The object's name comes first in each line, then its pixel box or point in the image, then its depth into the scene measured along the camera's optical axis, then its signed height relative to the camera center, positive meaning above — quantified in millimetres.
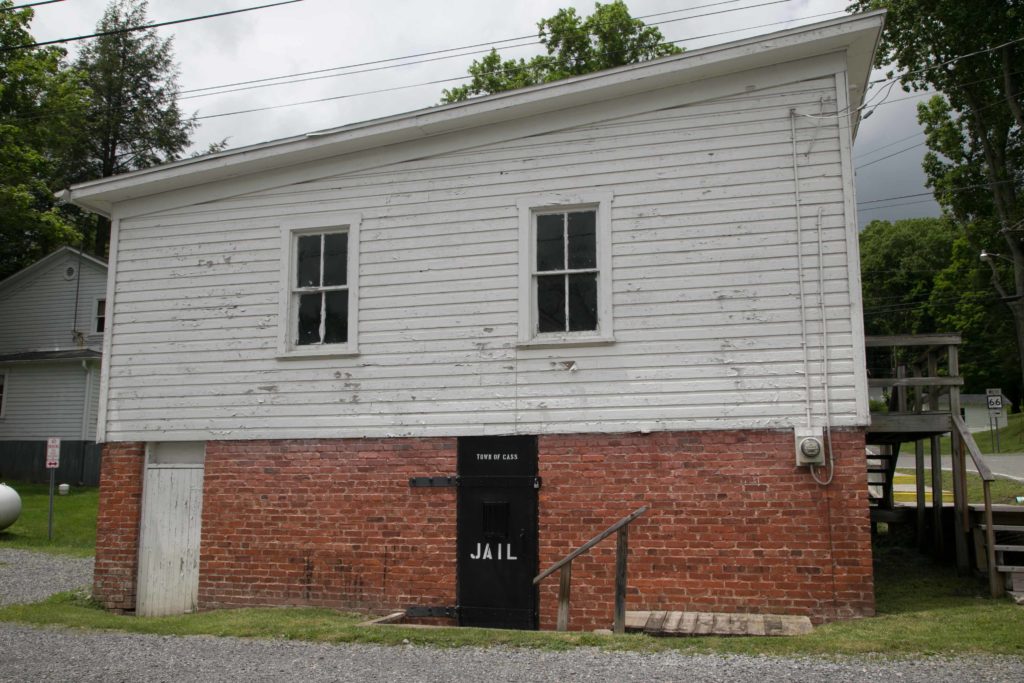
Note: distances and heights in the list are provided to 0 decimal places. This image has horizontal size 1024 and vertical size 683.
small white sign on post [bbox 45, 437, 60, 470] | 18141 -147
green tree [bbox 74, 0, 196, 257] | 41031 +15600
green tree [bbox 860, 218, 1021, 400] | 56625 +11046
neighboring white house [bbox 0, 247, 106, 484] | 28672 +2679
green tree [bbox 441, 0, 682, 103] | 28297 +12530
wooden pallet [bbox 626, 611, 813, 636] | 8023 -1582
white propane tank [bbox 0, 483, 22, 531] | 18781 -1289
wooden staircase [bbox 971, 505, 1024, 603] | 9188 -1018
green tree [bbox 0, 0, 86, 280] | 29328 +11473
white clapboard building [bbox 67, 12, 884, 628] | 9180 +1087
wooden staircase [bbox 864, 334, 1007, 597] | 9359 +86
